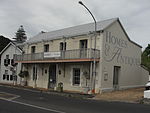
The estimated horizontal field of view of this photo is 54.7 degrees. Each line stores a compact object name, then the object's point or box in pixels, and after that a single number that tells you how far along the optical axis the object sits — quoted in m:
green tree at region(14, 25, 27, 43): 54.71
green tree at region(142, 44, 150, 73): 17.70
